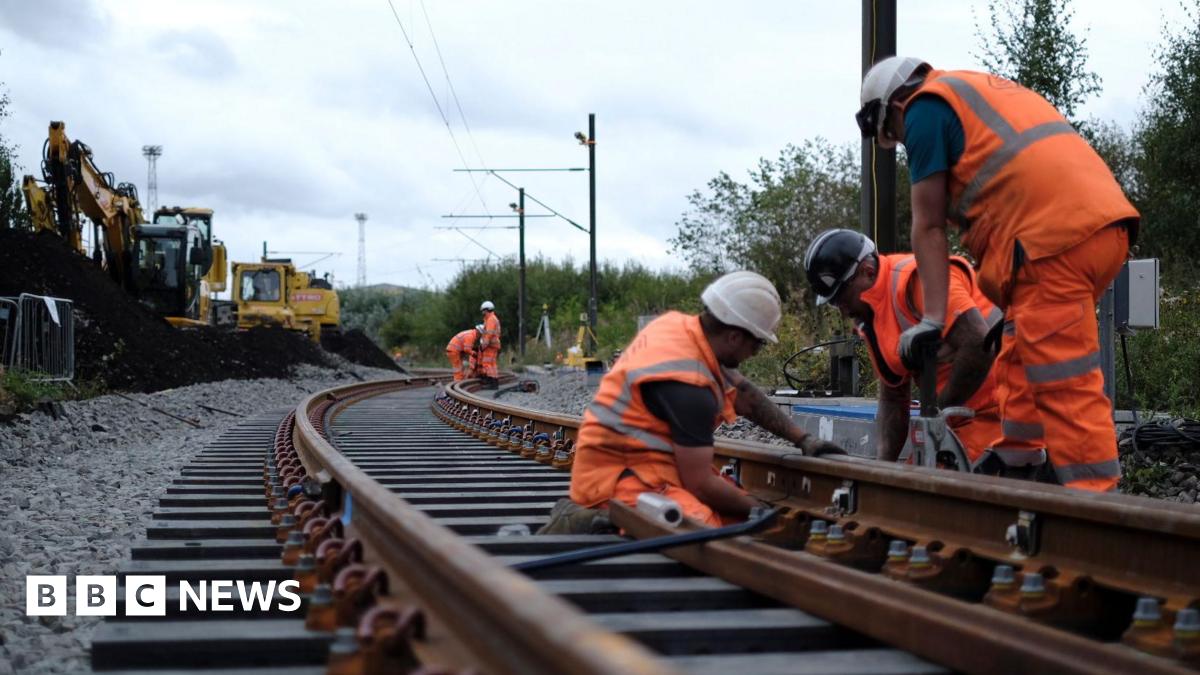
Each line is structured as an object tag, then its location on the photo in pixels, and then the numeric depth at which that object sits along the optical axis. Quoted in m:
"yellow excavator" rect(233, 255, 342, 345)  38.25
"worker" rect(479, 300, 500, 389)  23.47
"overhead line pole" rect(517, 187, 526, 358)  43.81
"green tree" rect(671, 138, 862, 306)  29.69
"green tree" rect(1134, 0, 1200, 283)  25.48
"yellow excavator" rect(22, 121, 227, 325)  21.67
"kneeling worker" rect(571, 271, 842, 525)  4.07
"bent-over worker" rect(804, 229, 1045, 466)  4.82
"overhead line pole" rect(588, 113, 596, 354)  33.75
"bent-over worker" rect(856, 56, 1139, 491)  3.89
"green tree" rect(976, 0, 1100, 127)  26.31
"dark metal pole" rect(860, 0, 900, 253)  8.93
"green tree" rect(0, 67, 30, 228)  29.20
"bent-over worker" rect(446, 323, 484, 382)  24.08
